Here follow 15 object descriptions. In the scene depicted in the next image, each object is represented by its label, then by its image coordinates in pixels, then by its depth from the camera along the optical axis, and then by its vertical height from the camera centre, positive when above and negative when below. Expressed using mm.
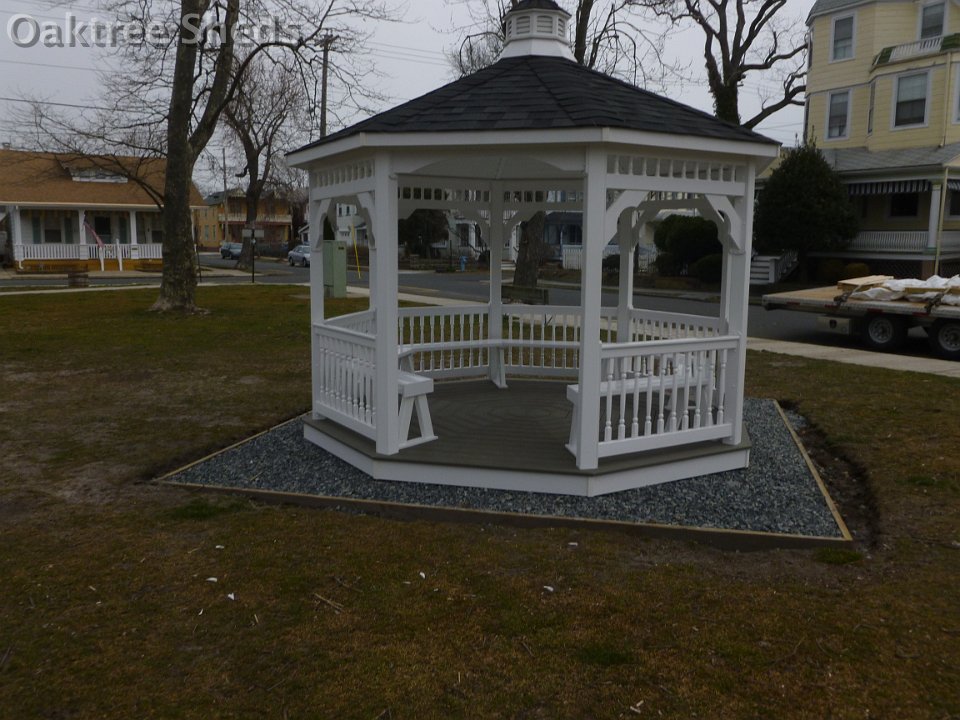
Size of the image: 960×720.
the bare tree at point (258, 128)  37406 +5760
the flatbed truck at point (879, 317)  13211 -1182
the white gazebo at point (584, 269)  5672 -180
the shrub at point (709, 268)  28359 -732
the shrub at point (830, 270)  26422 -710
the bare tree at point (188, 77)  17203 +3783
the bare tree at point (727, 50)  32438 +8138
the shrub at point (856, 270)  25328 -658
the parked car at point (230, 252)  56250 -625
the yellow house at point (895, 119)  25156 +4424
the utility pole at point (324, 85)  19078 +4386
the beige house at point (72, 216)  35438 +1176
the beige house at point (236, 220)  79812 +2443
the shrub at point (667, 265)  31252 -691
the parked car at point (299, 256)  47062 -727
